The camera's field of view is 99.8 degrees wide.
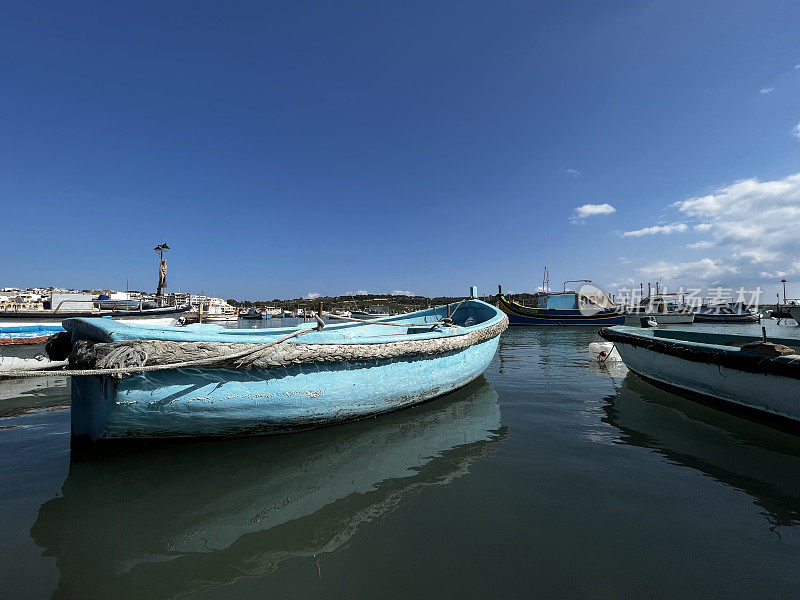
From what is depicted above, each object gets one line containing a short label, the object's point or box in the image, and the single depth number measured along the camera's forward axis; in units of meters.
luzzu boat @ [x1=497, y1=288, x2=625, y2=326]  29.34
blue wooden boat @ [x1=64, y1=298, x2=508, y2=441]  2.95
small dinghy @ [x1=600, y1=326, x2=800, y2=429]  3.93
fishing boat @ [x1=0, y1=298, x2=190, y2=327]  15.05
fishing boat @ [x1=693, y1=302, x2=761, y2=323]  38.25
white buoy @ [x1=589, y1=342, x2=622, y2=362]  9.48
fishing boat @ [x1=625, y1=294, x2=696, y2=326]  40.18
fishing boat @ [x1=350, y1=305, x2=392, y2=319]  51.14
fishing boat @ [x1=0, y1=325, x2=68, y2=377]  13.33
